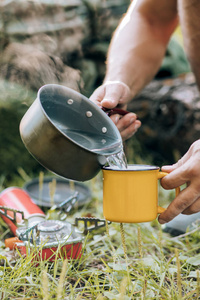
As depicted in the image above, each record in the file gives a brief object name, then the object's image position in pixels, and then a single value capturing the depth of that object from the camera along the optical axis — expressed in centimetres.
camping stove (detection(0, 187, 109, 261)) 130
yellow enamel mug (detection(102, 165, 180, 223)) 113
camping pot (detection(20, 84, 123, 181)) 105
